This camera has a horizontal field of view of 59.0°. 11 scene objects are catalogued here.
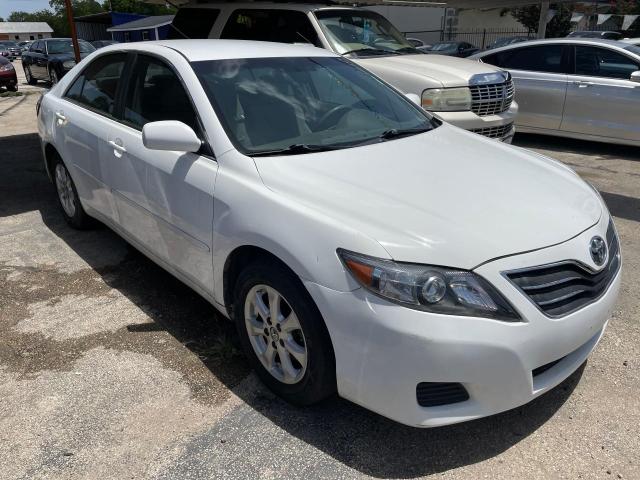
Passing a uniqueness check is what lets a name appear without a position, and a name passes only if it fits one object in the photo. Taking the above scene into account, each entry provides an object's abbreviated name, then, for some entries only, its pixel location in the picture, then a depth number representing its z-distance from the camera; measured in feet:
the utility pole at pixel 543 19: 54.13
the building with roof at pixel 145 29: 100.69
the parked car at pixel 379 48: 20.04
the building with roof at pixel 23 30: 344.08
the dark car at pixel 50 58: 59.36
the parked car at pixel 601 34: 64.08
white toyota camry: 7.00
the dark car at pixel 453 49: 67.41
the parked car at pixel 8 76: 58.18
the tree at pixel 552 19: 106.98
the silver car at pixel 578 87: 24.09
